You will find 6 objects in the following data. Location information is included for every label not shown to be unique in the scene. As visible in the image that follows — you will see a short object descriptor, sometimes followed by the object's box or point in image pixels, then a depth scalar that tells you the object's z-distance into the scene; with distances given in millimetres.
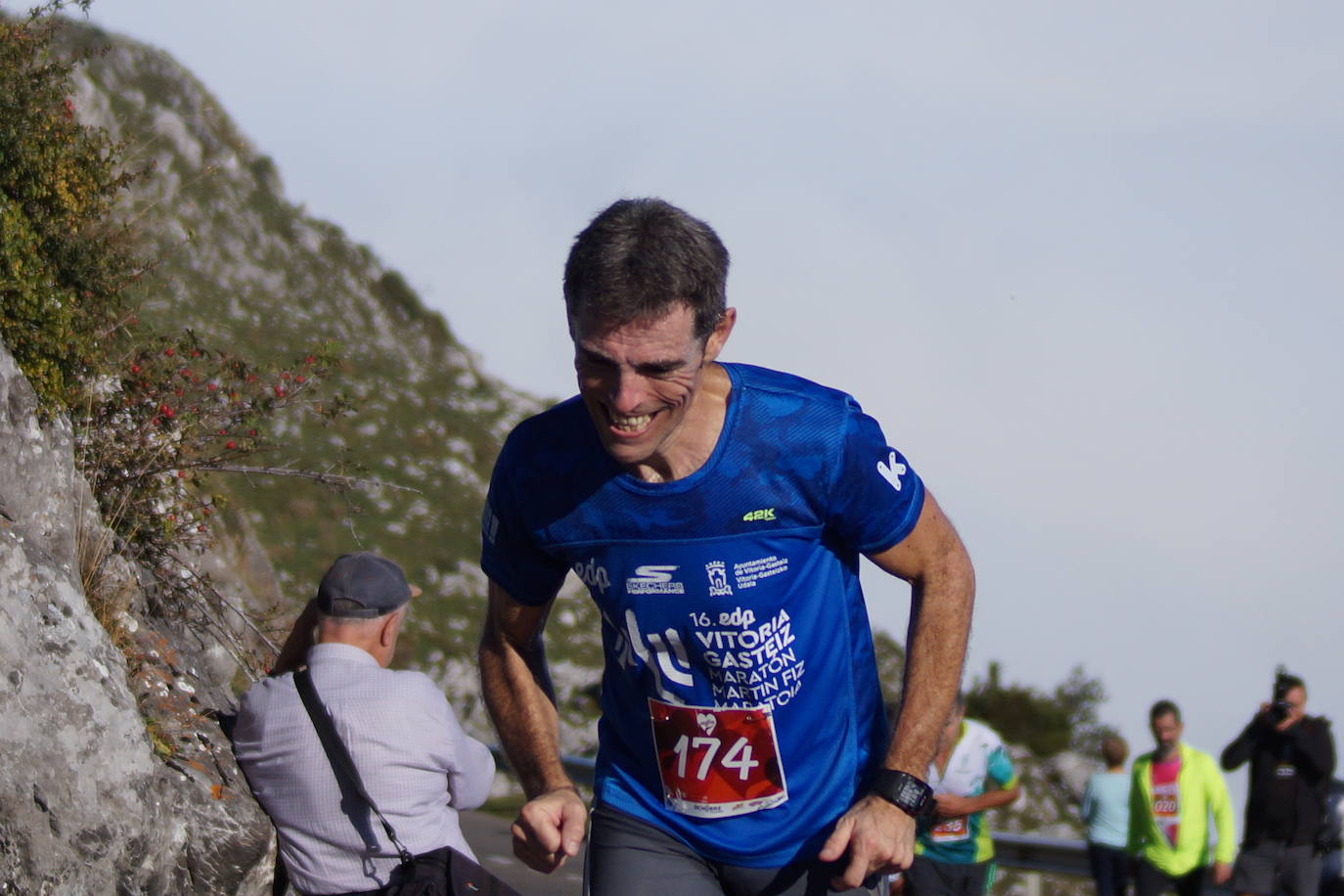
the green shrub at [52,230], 8258
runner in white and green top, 8195
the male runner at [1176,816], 9156
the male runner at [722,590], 3219
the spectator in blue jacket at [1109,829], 9680
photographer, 8984
